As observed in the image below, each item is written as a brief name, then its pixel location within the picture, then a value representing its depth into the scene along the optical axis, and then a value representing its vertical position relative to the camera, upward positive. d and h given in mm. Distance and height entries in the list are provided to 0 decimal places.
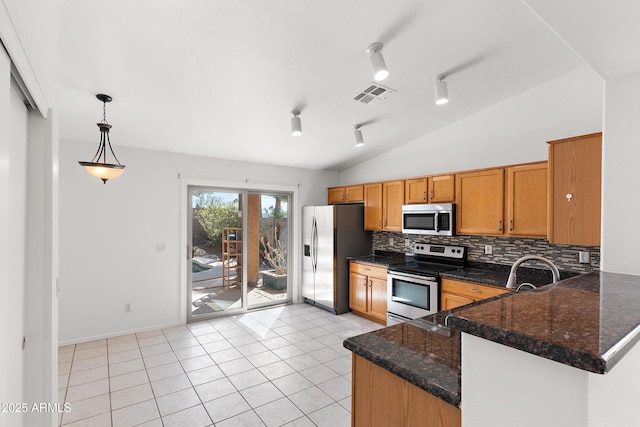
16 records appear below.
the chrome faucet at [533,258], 1642 -295
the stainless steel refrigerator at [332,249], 4824 -622
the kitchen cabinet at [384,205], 4407 +97
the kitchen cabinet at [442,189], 3771 +295
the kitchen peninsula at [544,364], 610 -338
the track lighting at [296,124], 3219 +920
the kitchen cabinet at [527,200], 3002 +124
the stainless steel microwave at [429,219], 3717 -95
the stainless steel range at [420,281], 3625 -859
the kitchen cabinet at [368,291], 4320 -1189
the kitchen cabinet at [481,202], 3328 +115
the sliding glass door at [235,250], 4512 -636
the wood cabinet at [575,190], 2535 +196
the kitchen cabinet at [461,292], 3102 -861
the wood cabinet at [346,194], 5082 +299
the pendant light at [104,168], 2574 +362
